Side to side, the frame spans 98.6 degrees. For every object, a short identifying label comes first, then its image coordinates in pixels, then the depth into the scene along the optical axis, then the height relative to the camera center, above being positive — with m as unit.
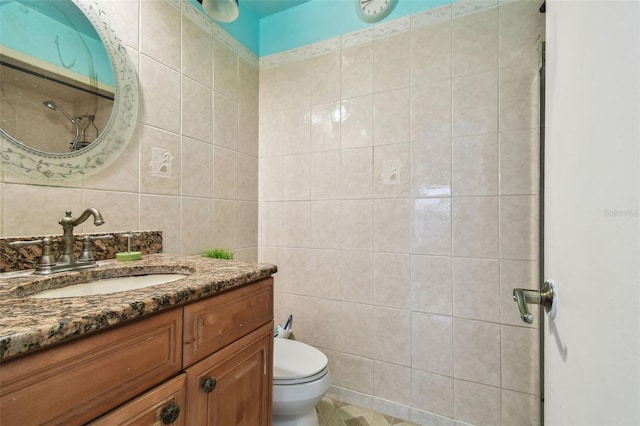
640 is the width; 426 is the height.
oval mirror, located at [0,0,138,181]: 0.83 +0.42
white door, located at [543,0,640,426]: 0.29 +0.00
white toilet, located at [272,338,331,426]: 1.13 -0.72
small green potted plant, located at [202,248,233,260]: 1.38 -0.21
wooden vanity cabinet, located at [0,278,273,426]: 0.42 -0.32
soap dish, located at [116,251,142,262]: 0.99 -0.16
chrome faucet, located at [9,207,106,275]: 0.80 -0.13
